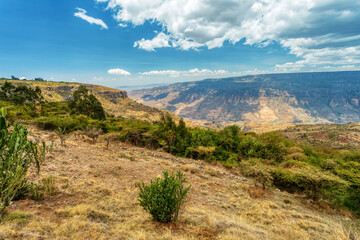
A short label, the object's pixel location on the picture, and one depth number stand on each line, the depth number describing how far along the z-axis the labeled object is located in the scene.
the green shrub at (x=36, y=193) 6.75
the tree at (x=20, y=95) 38.75
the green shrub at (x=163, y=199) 6.75
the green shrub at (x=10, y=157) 4.86
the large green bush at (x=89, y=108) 35.25
